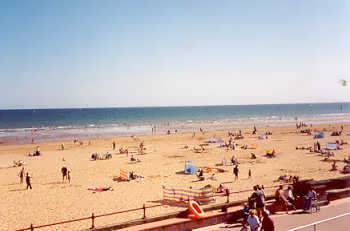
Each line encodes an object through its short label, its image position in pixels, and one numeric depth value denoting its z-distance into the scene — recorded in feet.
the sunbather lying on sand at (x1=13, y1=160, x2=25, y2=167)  122.07
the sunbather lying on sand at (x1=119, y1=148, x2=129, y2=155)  140.78
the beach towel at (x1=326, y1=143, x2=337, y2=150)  134.62
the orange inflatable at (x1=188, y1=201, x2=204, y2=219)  44.16
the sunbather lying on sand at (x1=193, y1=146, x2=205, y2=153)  141.24
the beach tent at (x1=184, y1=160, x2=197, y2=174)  95.70
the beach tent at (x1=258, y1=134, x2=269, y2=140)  181.98
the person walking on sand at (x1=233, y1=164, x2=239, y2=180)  86.40
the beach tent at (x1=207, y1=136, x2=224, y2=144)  166.16
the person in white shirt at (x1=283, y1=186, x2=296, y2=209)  50.72
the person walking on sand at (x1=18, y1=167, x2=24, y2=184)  92.94
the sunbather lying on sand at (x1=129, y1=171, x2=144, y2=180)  90.22
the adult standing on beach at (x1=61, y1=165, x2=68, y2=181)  91.61
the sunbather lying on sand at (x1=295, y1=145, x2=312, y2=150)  138.45
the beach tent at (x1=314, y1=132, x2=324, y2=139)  177.78
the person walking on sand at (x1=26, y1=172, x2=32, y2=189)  85.12
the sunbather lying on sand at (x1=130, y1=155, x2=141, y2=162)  122.51
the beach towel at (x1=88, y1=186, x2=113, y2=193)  78.72
